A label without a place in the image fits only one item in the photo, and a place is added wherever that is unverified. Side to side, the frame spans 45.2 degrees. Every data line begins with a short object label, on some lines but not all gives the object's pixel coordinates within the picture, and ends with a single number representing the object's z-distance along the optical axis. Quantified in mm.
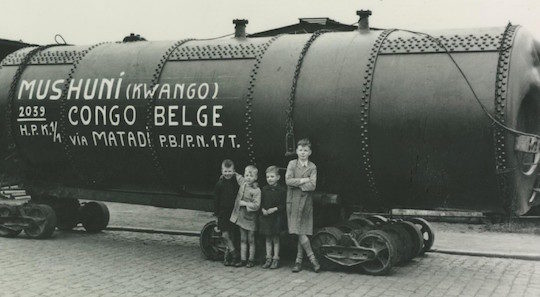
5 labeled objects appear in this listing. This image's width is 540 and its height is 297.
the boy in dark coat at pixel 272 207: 8367
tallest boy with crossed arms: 8148
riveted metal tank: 7555
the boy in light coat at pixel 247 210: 8438
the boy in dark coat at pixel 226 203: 8539
